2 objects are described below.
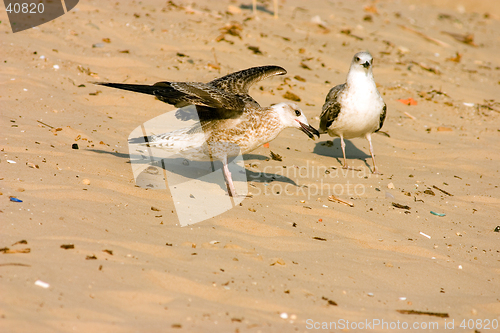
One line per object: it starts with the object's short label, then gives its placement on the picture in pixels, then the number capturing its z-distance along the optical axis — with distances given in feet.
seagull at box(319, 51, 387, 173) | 40.93
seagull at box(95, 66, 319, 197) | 33.47
